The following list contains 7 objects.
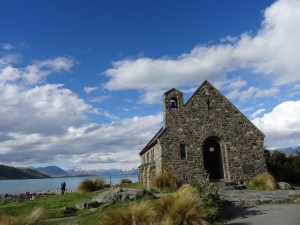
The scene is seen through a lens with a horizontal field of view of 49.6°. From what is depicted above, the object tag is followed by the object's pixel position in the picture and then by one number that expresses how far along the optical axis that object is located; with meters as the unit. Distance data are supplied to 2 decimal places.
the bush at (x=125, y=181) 40.86
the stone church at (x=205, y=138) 23.81
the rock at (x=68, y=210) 15.05
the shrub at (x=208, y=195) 12.24
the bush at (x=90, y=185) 26.62
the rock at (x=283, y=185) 20.56
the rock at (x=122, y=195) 15.50
